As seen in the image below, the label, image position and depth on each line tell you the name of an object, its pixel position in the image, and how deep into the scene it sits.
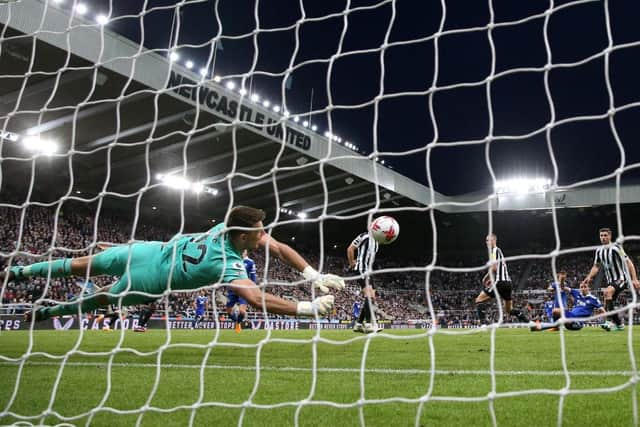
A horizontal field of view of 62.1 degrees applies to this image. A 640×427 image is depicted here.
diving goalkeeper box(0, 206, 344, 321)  3.83
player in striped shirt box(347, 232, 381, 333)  9.39
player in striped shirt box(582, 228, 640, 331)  9.39
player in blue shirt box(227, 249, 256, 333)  12.27
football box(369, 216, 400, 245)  7.14
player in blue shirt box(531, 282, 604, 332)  9.52
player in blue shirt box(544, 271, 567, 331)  10.27
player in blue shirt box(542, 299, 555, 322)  14.30
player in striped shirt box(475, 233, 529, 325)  9.78
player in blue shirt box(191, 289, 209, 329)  17.70
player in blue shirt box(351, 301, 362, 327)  21.32
